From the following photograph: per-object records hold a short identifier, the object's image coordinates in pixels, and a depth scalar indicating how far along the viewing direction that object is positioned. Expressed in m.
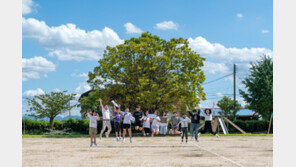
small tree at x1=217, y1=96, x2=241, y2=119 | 64.06
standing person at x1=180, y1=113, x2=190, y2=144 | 18.64
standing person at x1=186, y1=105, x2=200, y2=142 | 19.14
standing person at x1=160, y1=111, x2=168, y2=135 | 28.67
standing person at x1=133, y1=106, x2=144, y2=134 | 19.94
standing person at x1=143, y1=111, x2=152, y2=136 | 24.73
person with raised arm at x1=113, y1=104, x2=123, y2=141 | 20.05
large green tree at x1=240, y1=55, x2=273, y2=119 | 41.31
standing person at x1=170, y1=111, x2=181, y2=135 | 24.69
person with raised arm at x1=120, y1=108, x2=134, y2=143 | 18.20
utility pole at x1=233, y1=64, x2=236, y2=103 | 47.68
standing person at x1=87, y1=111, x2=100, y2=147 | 15.98
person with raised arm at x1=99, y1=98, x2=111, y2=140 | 19.89
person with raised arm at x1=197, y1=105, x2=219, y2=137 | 21.08
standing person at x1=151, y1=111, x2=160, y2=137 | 27.60
